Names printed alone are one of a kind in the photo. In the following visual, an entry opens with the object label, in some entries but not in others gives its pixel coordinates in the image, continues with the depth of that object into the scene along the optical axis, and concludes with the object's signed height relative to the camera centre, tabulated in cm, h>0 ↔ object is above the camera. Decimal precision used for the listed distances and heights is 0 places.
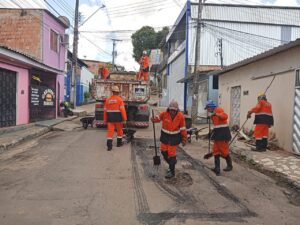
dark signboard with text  1087 +22
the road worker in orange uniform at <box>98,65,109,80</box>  1149 +147
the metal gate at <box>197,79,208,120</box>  1426 +53
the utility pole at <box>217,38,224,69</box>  1674 +438
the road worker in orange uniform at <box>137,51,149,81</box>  1082 +159
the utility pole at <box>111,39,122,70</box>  3384 +723
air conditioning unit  1497 +409
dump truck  998 +26
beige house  652 +65
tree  3650 +1037
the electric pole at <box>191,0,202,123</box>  1170 +114
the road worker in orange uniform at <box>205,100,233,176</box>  501 -69
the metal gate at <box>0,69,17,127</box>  874 +6
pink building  903 +161
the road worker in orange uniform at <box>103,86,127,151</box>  674 -32
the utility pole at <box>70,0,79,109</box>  1532 +335
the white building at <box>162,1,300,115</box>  1698 +557
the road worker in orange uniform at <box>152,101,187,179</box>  464 -56
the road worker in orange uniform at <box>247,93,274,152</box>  656 -45
